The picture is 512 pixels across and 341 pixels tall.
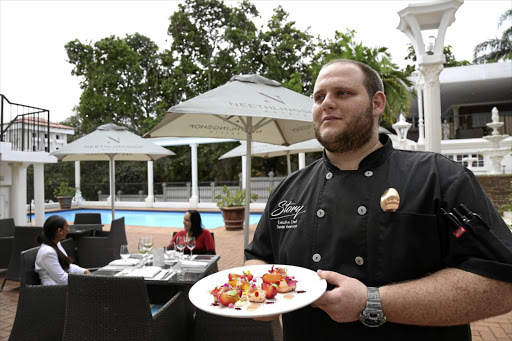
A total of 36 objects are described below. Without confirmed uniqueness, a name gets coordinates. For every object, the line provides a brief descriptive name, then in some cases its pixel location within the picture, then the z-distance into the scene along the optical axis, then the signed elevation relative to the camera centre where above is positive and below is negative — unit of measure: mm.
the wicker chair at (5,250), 5688 -1131
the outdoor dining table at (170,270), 3401 -1003
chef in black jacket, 1091 -218
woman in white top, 3701 -839
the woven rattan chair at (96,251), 5926 -1223
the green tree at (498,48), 25353 +9637
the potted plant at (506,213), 8492 -1036
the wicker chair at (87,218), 8024 -880
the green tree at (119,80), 24625 +7438
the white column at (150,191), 20248 -690
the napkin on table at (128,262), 3919 -967
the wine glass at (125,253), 3957 -847
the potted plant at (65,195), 20312 -834
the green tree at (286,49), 22156 +8538
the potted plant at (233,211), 11961 -1153
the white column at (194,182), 18844 -208
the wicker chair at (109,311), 2328 -903
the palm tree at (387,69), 17281 +5465
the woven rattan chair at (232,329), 2826 -1272
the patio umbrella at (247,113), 3557 +795
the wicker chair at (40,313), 3086 -1206
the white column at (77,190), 21969 -608
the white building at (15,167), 8750 +428
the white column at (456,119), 18755 +3436
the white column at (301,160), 16359 +802
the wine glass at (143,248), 4004 -806
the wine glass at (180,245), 4203 -809
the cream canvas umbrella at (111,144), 7121 +776
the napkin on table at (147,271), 3520 -975
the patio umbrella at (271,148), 8506 +757
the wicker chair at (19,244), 5164 -954
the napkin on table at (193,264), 3926 -988
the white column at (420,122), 14199 +2192
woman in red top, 5141 -829
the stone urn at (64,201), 20225 -1177
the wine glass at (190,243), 4262 -802
